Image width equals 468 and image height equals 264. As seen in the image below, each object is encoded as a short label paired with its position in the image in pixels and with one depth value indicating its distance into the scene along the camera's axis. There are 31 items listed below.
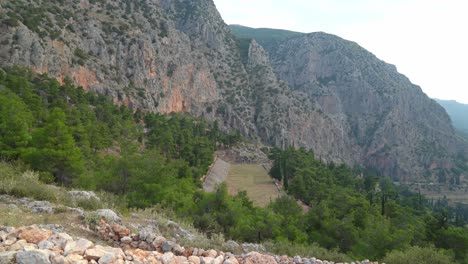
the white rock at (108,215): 12.46
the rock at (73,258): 6.68
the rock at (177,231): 15.35
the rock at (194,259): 8.34
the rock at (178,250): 9.78
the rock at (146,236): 10.32
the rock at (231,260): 8.66
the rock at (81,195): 16.39
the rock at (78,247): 7.09
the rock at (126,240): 10.54
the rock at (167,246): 10.05
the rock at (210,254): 9.30
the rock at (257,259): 9.24
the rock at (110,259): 6.86
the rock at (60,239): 7.32
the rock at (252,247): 15.68
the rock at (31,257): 6.44
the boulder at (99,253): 6.99
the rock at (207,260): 8.49
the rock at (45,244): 7.11
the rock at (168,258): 8.06
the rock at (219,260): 8.56
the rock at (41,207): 13.15
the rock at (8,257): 6.47
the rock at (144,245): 10.10
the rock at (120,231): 10.89
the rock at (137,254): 7.63
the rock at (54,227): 10.80
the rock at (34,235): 7.57
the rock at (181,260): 8.15
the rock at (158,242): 10.19
